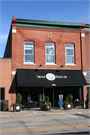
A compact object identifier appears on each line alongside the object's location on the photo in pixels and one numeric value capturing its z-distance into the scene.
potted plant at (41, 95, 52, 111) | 13.16
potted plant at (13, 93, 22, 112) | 12.76
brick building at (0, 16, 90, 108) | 14.32
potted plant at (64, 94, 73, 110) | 13.62
